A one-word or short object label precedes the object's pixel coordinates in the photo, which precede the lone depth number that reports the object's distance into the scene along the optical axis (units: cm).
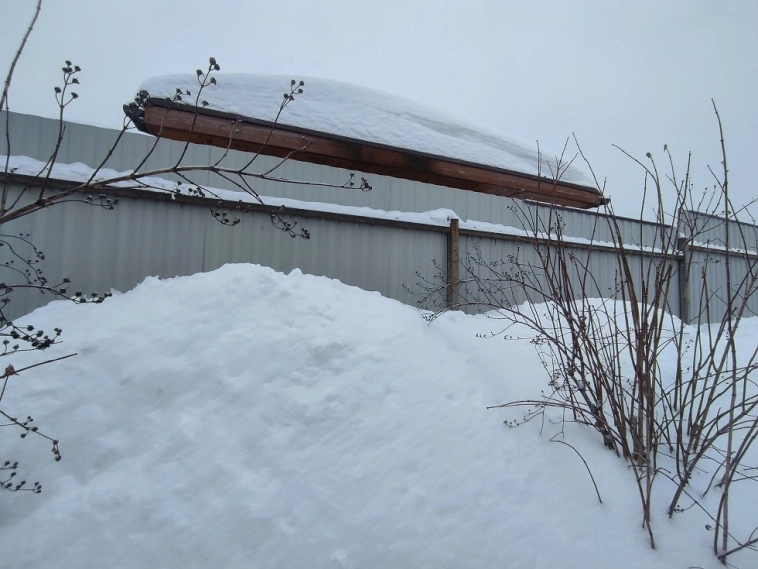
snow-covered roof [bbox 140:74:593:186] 388
